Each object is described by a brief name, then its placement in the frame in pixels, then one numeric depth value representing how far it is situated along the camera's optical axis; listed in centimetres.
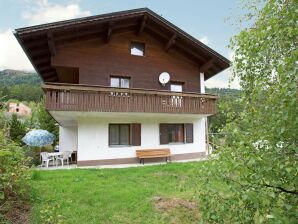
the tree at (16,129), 1973
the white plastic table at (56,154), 1224
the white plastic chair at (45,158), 1198
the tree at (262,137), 201
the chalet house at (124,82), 1108
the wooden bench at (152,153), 1235
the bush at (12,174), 462
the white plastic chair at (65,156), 1259
